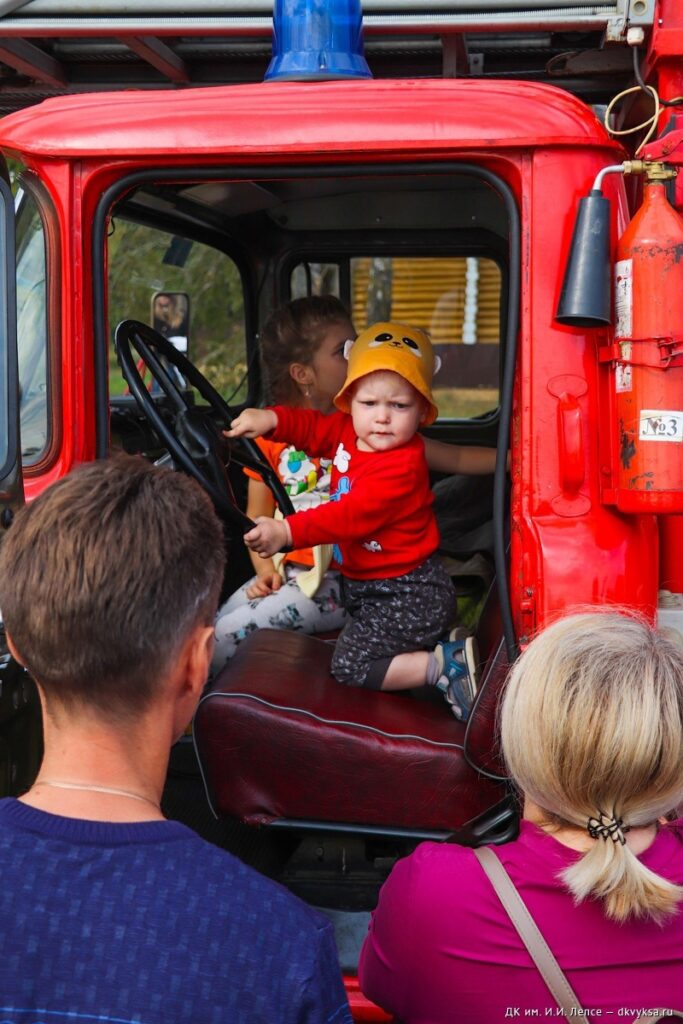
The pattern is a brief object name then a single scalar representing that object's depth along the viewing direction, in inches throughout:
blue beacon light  92.1
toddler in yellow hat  107.4
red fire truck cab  88.4
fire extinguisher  81.8
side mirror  178.4
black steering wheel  106.9
